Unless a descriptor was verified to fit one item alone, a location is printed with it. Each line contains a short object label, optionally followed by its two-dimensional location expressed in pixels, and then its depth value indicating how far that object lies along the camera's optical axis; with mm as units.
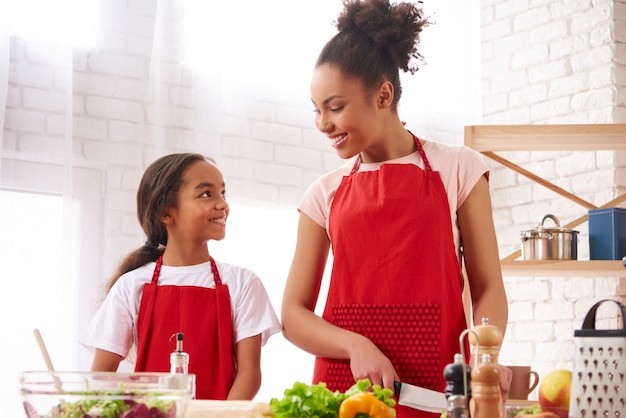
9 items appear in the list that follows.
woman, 1849
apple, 1079
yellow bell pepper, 1143
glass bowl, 1015
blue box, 3307
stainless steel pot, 3373
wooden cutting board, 1229
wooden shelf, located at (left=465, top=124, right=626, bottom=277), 3322
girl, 2209
